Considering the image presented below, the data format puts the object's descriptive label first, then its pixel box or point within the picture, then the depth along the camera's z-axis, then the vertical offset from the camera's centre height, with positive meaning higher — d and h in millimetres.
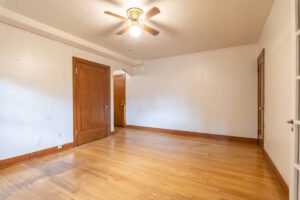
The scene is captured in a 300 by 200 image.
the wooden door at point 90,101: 3586 -55
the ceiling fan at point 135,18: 2244 +1309
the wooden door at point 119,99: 5958 -10
